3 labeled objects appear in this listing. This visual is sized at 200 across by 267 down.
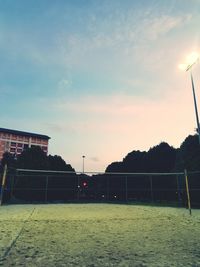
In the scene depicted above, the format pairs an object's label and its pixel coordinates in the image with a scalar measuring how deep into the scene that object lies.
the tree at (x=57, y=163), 37.94
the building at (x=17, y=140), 82.99
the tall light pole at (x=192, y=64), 13.81
